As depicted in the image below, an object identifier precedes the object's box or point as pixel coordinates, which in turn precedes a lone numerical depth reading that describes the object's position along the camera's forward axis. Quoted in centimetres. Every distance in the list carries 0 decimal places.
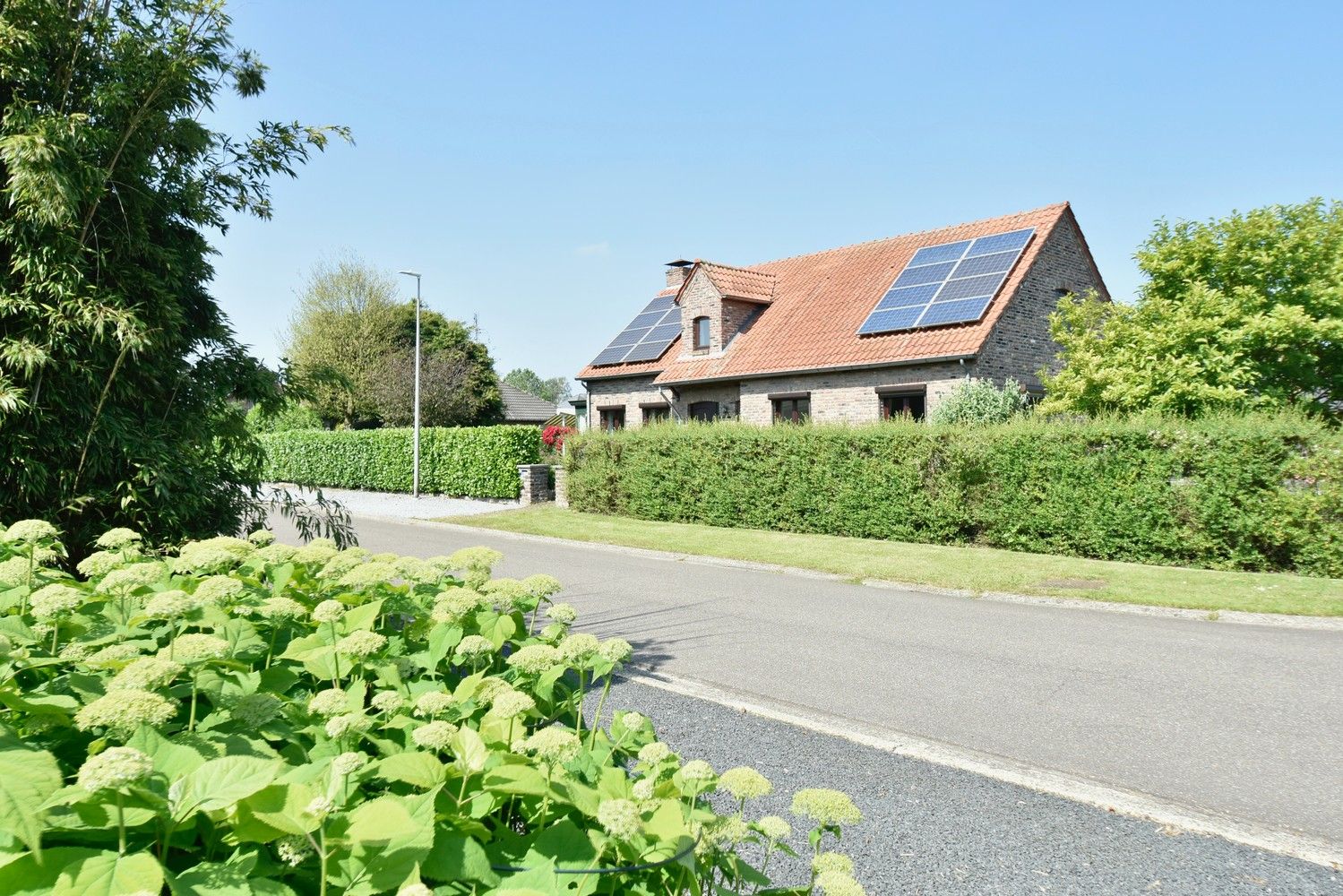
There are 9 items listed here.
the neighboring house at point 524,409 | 4772
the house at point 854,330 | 2094
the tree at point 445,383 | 3781
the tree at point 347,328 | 4378
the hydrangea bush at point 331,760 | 112
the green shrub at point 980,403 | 1810
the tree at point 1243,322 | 1545
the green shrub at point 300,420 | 3850
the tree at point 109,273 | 516
